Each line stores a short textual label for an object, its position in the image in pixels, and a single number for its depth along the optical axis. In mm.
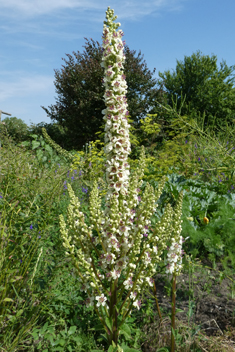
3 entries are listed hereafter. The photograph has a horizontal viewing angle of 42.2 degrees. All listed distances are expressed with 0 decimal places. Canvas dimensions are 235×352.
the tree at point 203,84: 26734
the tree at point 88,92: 16641
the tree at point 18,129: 23062
